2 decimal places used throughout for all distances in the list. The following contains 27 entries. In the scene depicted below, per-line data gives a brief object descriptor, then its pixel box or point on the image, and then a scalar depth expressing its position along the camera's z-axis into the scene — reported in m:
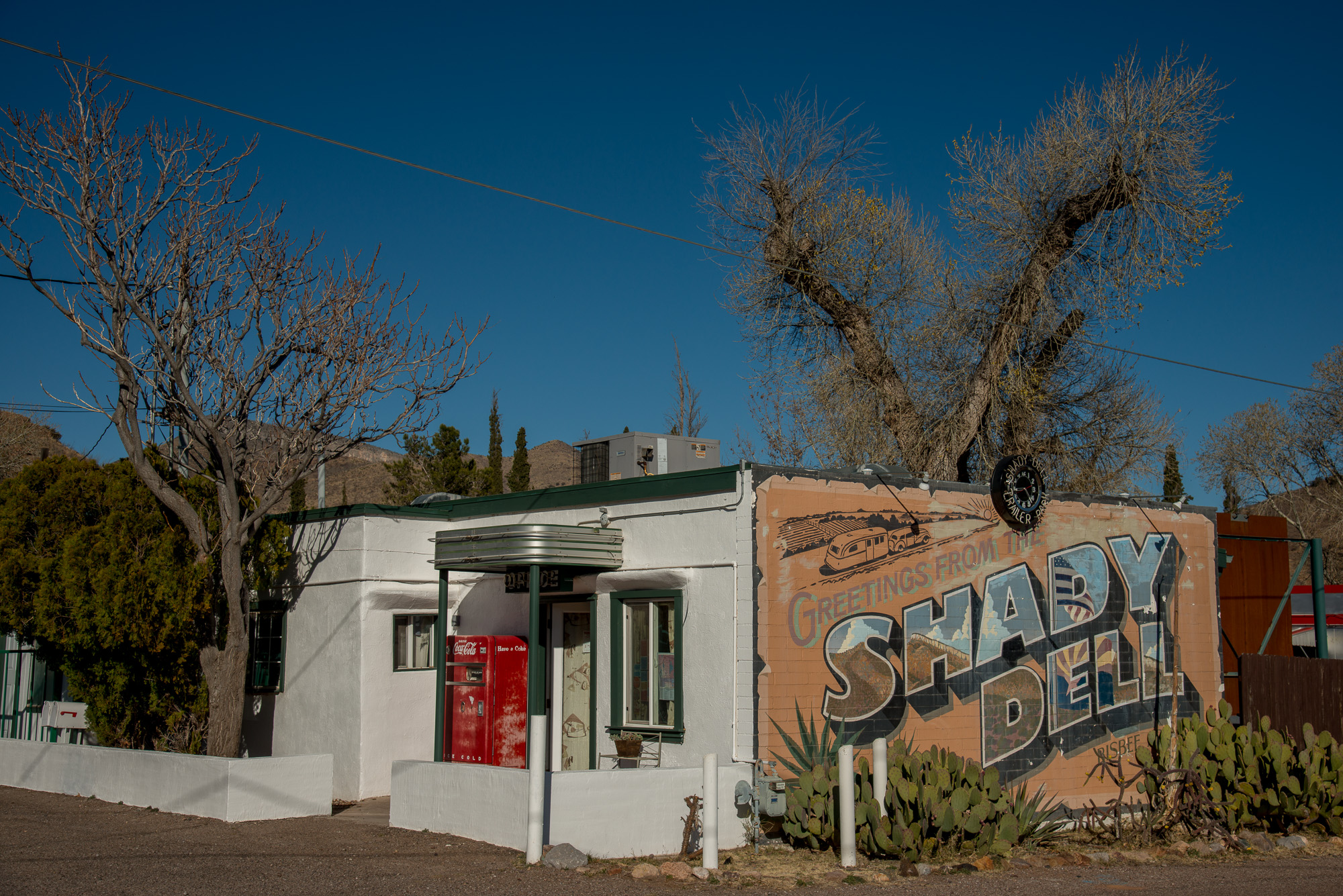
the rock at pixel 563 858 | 8.76
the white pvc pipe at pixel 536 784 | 8.68
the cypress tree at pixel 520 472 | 43.34
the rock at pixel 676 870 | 8.56
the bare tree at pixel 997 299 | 19.70
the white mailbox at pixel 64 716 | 14.22
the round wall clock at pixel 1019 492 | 12.50
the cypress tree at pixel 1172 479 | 53.16
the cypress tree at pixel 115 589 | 12.12
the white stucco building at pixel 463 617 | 10.58
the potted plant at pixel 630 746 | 10.99
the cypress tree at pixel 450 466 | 34.34
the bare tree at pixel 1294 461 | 49.50
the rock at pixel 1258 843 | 10.66
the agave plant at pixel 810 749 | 10.27
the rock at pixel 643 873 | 8.56
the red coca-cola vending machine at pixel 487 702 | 12.09
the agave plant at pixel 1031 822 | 10.01
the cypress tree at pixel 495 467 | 37.88
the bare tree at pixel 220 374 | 12.08
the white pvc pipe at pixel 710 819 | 8.69
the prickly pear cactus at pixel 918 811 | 9.27
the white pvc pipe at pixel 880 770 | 9.23
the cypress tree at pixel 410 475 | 35.19
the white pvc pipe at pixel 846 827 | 8.98
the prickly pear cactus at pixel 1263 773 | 11.23
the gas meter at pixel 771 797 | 9.80
